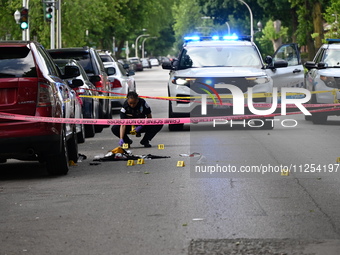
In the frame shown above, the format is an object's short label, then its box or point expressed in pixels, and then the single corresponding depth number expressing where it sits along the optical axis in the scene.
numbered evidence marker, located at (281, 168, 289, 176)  12.09
